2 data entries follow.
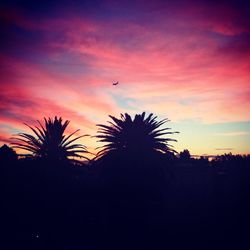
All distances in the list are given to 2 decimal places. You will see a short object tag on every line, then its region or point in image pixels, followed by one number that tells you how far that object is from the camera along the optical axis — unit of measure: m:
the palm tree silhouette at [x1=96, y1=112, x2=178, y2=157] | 29.65
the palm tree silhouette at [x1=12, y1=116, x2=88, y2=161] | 29.05
